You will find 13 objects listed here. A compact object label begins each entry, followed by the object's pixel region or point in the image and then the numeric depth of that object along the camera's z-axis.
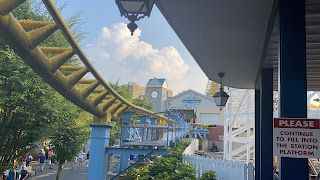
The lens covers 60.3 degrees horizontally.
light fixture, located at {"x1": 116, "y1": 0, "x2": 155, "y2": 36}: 2.72
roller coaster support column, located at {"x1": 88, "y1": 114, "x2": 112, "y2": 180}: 8.77
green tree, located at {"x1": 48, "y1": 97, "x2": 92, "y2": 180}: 14.54
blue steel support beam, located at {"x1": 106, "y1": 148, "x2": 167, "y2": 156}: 8.83
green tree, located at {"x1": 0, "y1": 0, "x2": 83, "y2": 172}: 9.34
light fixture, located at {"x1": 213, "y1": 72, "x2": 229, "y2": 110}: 7.86
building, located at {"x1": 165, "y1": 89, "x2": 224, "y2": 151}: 50.28
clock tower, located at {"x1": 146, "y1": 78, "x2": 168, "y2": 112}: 60.91
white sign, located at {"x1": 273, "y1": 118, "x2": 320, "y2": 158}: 2.68
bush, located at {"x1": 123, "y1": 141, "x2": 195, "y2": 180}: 7.78
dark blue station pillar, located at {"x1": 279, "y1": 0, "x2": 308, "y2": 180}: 2.71
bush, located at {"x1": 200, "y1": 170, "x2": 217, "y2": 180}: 7.45
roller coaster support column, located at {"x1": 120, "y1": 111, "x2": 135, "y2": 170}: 9.77
